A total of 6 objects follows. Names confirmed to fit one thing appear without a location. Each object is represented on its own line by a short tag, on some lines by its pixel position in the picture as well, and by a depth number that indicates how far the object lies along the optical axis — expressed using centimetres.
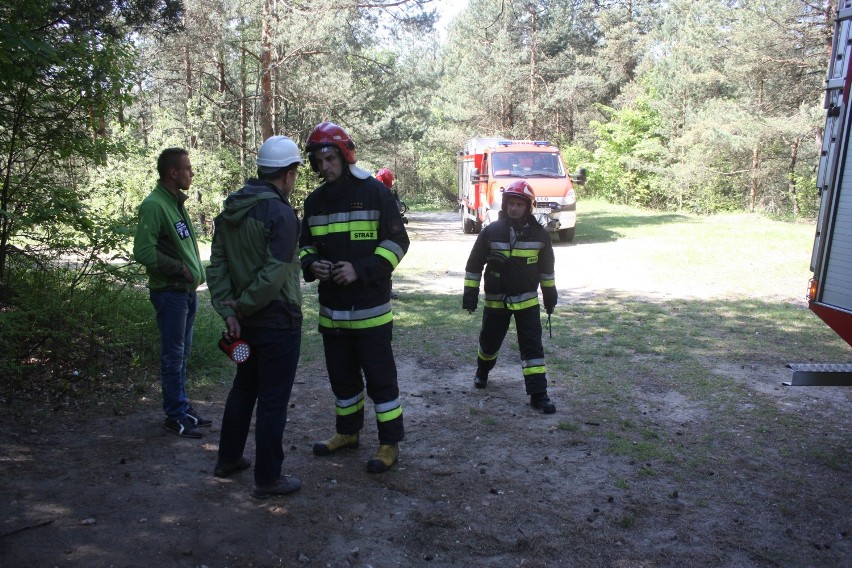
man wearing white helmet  372
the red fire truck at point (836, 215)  449
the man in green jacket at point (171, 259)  449
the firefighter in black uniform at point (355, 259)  414
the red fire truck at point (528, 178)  1742
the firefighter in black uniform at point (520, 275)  567
